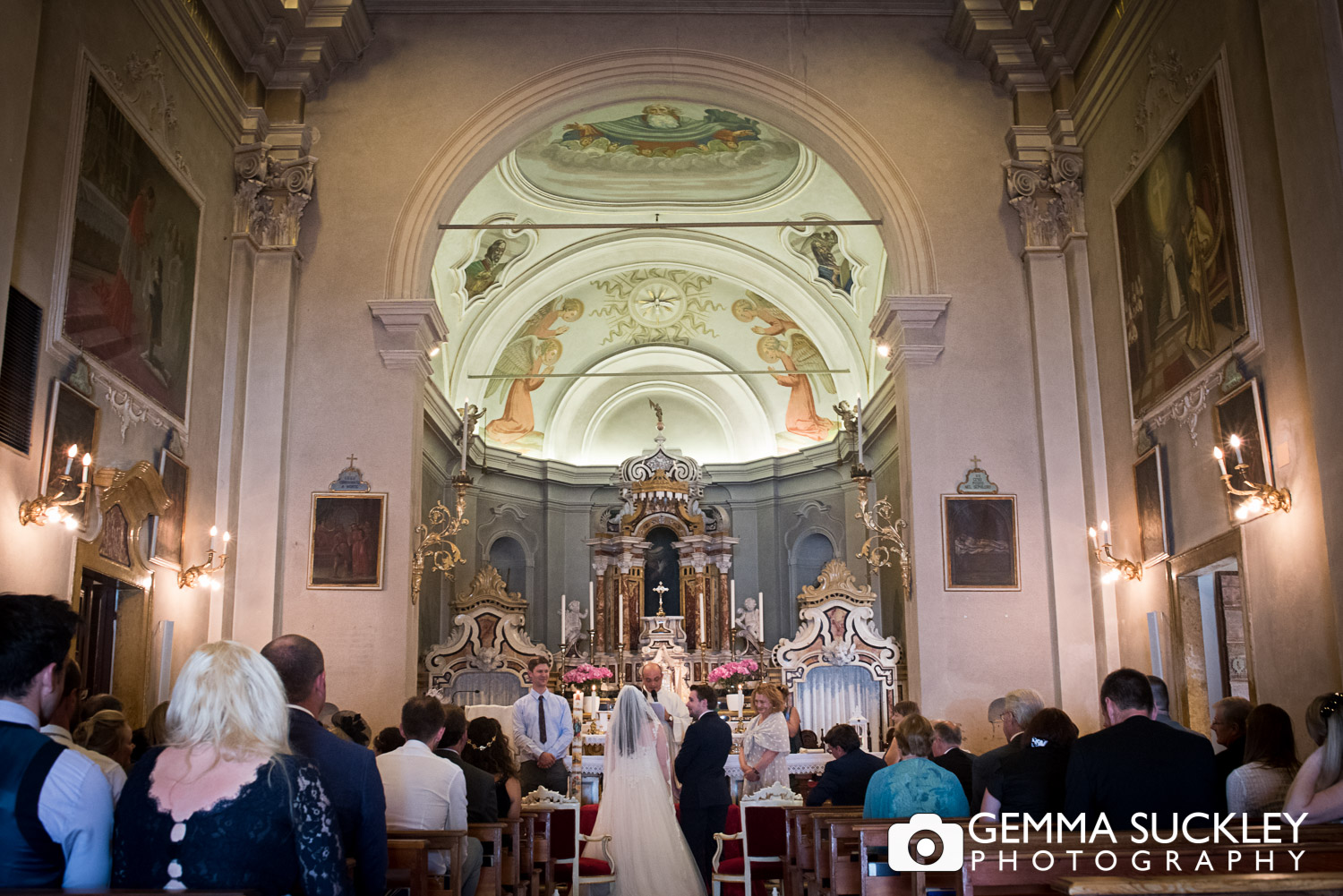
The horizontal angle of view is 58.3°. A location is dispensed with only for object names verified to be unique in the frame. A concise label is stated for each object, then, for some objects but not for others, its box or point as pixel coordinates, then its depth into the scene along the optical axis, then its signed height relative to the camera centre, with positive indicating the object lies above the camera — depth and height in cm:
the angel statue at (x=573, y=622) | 1819 +101
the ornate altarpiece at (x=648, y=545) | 1880 +214
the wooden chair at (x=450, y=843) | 457 -57
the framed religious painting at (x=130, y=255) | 789 +310
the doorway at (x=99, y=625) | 794 +47
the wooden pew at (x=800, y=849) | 609 -84
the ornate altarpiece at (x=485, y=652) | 1246 +40
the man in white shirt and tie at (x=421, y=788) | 510 -40
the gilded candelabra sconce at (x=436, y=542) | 1062 +131
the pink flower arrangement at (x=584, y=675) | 1274 +15
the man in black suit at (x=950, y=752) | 613 -34
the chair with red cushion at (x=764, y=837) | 705 -87
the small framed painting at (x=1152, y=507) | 893 +131
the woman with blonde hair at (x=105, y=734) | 455 -14
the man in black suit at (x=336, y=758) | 343 -19
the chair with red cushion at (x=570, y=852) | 714 -97
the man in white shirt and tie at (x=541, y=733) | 877 -31
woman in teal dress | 516 -45
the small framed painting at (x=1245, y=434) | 732 +151
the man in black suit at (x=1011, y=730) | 533 -23
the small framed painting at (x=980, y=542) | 1041 +120
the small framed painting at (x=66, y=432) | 723 +162
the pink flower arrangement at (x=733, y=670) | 1369 +20
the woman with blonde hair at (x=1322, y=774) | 423 -33
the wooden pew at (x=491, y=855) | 543 -75
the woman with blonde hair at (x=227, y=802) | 272 -24
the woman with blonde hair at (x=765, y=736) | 821 -33
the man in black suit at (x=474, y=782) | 580 -43
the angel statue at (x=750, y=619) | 1712 +96
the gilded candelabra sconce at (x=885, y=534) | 1064 +132
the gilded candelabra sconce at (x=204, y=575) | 929 +93
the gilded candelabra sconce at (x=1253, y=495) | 699 +107
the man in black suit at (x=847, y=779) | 652 -49
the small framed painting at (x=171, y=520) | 884 +130
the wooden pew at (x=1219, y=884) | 299 -50
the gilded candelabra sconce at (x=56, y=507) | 688 +108
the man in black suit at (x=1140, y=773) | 447 -34
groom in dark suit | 789 -57
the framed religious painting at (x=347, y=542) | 1041 +129
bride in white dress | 761 -79
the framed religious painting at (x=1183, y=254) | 792 +301
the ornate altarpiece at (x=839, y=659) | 1219 +27
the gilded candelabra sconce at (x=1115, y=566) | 954 +91
